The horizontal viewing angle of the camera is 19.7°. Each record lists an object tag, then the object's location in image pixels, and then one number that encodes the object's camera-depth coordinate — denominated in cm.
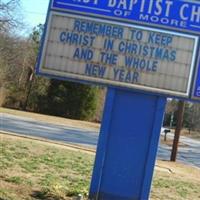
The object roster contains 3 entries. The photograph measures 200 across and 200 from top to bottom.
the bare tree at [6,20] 5213
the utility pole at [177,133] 2396
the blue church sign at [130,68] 968
